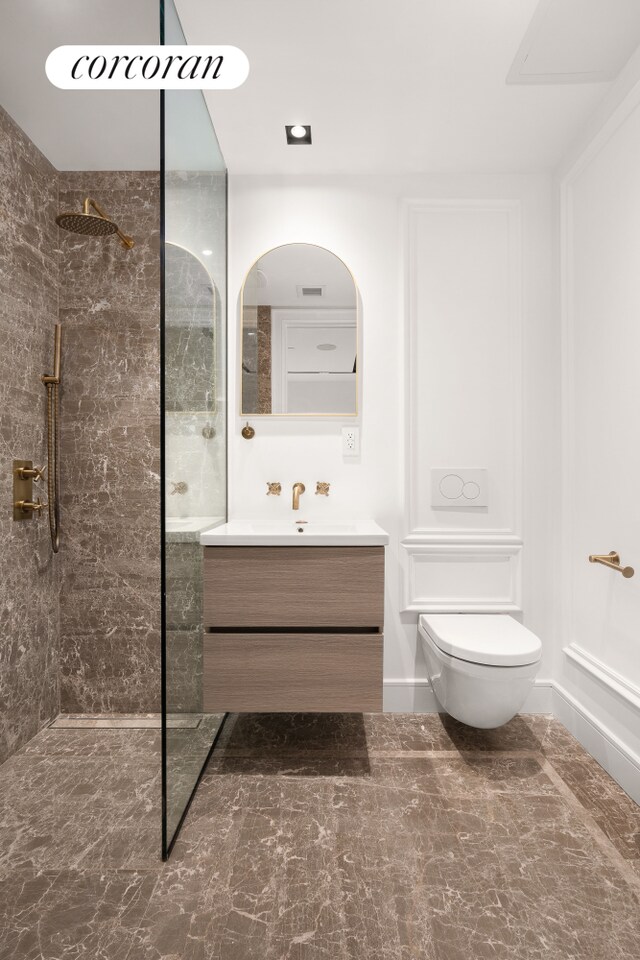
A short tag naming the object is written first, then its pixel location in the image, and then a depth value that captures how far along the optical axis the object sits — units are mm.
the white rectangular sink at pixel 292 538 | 1790
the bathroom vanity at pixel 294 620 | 1811
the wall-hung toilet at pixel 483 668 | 1806
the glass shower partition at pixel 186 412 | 1435
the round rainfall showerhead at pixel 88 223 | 1974
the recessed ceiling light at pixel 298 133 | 2094
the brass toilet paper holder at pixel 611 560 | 1829
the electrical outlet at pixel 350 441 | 2408
